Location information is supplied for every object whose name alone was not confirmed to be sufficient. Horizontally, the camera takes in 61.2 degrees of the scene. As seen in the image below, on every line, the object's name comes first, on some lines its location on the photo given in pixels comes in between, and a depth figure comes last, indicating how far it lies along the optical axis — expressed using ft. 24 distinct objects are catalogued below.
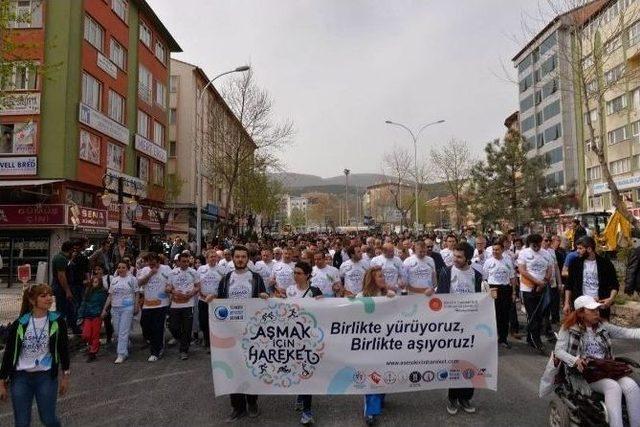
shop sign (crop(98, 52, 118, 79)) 94.32
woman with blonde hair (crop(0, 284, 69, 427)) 15.19
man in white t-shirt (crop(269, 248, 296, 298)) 31.81
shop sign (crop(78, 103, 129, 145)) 86.33
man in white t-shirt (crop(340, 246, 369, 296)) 30.83
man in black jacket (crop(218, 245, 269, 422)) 22.89
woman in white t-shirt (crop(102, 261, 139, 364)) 28.96
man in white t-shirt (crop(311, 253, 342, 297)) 27.11
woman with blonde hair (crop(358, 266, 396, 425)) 19.58
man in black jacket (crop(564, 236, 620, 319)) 26.11
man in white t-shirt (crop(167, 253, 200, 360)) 29.27
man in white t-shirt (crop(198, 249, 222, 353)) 30.53
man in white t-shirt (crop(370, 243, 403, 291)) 32.22
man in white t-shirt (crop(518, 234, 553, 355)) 28.89
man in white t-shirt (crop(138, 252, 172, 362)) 29.17
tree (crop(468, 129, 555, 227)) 118.04
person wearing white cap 15.26
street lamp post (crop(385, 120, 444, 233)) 143.74
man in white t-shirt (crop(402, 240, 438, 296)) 31.17
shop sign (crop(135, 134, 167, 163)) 112.08
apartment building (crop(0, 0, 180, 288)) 78.89
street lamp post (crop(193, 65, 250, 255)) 80.28
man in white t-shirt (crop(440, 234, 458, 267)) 34.73
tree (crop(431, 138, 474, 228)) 157.23
